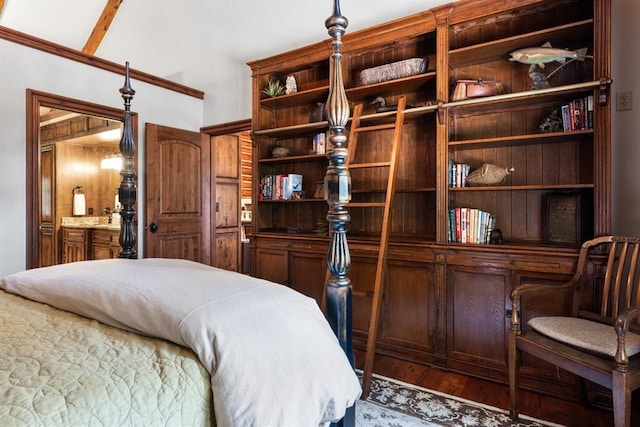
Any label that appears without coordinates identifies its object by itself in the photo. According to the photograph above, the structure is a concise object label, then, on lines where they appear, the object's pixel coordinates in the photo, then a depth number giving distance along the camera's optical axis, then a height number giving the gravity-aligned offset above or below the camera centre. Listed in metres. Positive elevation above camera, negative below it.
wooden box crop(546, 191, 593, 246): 2.24 -0.05
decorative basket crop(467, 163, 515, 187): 2.42 +0.24
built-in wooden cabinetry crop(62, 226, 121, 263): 4.45 -0.42
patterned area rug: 1.88 -1.10
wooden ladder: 2.21 -0.11
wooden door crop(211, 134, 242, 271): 4.45 +0.15
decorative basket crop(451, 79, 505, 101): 2.46 +0.84
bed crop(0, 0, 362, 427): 0.76 -0.36
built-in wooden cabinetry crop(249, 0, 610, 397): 2.20 +0.26
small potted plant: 3.37 +1.14
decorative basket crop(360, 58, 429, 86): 2.72 +1.09
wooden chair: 1.47 -0.58
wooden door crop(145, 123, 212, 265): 3.75 +0.19
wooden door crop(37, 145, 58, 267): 5.54 +0.07
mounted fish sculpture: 2.19 +0.96
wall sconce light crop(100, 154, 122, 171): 5.52 +0.77
